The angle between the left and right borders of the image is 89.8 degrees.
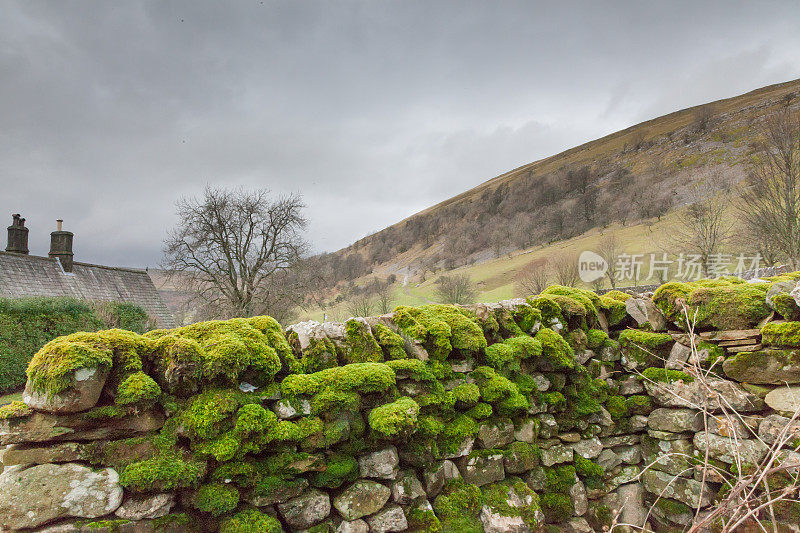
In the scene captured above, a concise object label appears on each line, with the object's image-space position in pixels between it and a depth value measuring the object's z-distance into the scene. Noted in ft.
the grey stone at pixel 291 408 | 10.15
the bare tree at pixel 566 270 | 95.09
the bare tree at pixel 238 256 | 85.76
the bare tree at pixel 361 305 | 103.52
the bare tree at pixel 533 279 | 96.18
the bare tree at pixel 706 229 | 80.23
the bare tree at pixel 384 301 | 106.01
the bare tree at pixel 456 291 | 101.48
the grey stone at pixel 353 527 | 10.10
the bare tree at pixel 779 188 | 55.75
